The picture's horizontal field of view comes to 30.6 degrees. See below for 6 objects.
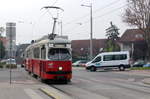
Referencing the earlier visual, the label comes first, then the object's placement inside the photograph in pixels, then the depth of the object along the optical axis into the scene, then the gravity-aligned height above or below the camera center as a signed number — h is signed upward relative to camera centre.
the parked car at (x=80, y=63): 61.37 -0.96
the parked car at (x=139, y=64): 53.37 -1.10
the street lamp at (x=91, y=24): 44.14 +5.59
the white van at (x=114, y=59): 35.38 -0.06
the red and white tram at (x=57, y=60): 17.13 -0.07
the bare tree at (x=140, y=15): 37.65 +6.04
